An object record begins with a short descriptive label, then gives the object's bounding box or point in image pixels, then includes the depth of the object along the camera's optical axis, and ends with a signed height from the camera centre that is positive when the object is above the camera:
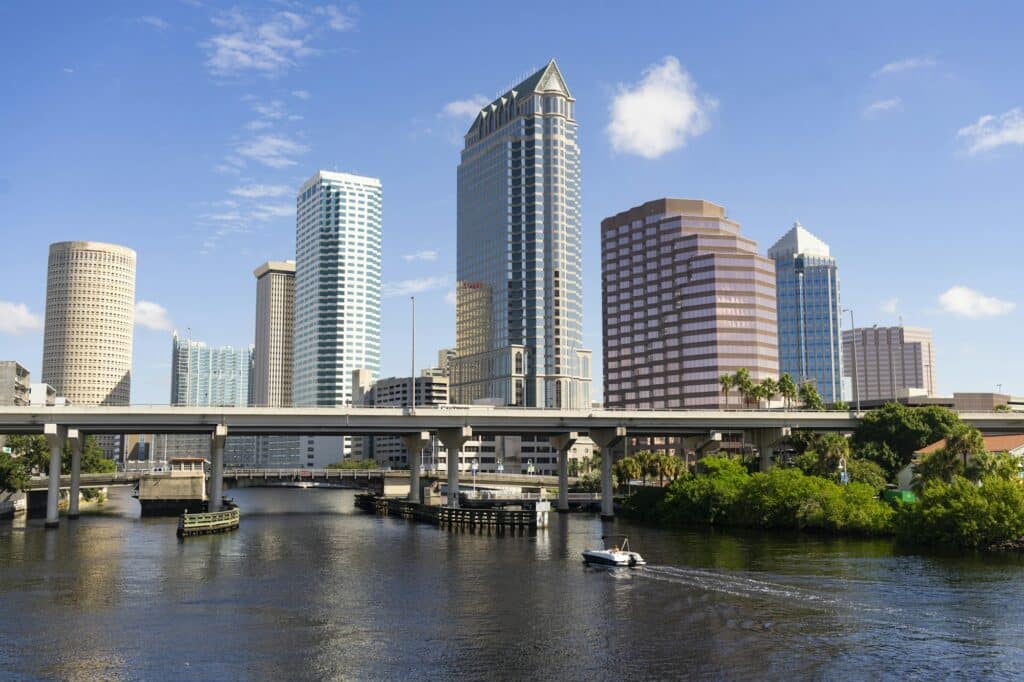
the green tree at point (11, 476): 136.75 -5.90
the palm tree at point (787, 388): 174.32 +9.17
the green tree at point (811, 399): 190.65 +7.69
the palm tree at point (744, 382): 178.12 +10.49
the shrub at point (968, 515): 85.88 -7.59
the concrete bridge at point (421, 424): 128.50 +1.92
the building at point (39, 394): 144.95 +6.89
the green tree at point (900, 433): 138.88 +0.46
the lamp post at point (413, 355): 143.00 +13.24
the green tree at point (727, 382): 185.38 +10.94
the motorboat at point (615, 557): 82.19 -10.97
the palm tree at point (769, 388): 175.38 +9.22
